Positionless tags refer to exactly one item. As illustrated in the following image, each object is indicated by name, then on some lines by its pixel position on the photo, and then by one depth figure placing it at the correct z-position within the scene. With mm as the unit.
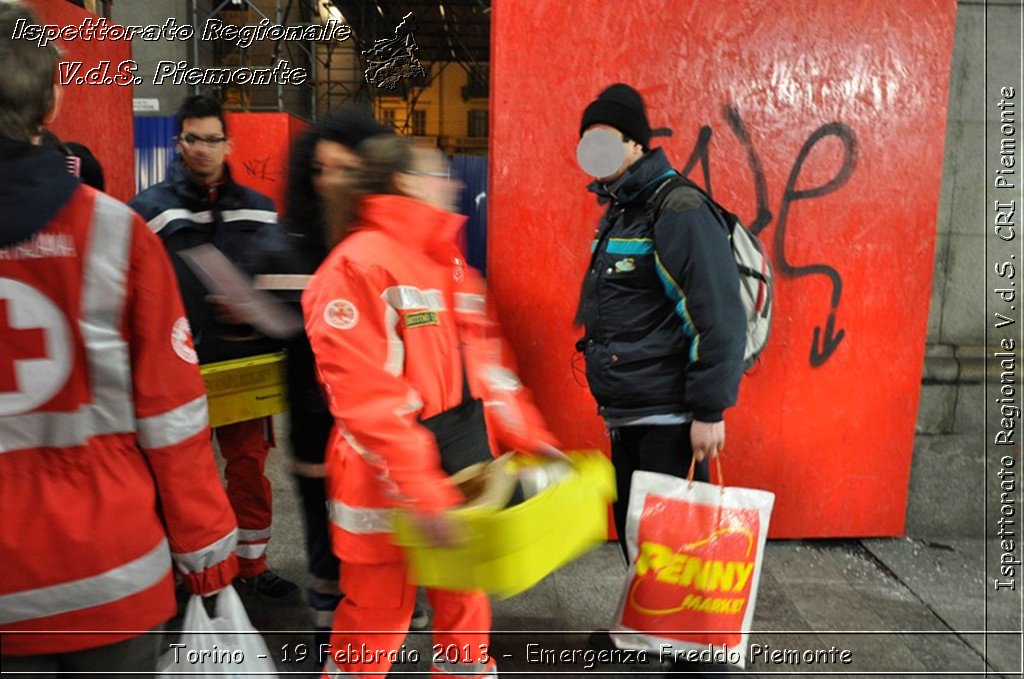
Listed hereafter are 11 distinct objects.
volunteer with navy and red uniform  3049
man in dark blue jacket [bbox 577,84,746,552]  2375
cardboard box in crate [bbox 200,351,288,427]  2881
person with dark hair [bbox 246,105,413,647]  2445
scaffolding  12648
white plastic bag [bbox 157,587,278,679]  1645
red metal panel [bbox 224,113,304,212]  9844
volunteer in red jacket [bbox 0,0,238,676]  1328
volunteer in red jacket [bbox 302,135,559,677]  1755
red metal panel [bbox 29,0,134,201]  4066
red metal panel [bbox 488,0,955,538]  3459
